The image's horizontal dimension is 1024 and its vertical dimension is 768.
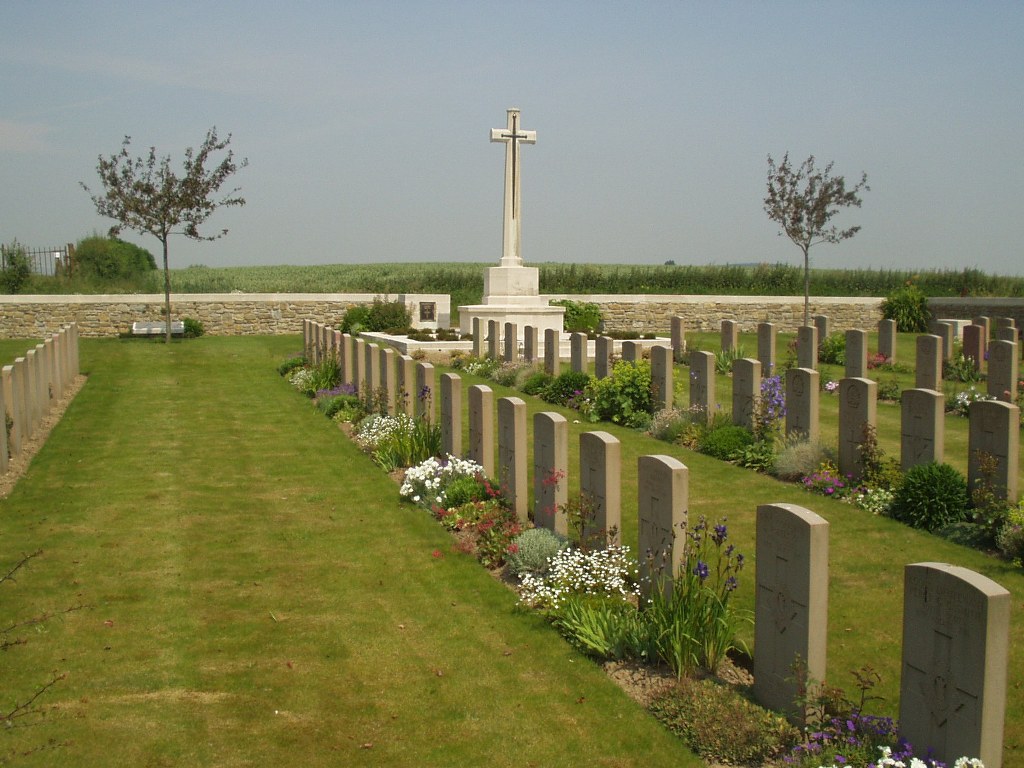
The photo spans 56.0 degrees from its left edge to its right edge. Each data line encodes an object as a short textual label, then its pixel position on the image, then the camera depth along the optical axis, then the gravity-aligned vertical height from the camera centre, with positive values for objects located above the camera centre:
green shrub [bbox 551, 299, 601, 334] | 24.53 -0.50
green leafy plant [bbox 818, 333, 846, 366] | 20.47 -1.12
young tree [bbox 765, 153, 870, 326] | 25.44 +2.53
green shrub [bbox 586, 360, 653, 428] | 13.56 -1.39
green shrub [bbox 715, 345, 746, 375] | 18.38 -1.17
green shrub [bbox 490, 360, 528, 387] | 17.42 -1.39
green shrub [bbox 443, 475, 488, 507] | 9.08 -1.83
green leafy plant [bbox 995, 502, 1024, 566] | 7.40 -1.84
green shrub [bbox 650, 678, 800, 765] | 4.64 -2.12
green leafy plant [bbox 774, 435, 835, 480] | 10.08 -1.69
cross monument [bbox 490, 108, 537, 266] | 23.69 +2.81
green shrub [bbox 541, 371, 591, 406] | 15.10 -1.41
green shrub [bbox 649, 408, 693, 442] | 12.34 -1.64
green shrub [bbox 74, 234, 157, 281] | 37.62 +1.70
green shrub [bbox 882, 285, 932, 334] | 27.72 -0.37
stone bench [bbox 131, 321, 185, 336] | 26.20 -0.87
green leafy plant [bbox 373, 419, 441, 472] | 11.05 -1.72
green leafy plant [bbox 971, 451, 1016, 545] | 7.75 -1.66
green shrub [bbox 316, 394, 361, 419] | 14.68 -1.64
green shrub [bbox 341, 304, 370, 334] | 25.89 -0.61
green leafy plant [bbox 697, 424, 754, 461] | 11.13 -1.68
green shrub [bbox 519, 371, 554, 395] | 15.99 -1.43
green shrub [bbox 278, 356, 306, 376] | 20.02 -1.41
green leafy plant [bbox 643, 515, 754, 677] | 5.45 -1.86
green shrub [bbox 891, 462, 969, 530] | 8.28 -1.72
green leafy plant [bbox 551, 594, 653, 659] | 5.81 -2.04
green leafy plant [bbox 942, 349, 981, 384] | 17.41 -1.30
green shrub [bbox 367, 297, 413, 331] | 25.62 -0.51
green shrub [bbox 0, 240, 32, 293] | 29.14 +0.81
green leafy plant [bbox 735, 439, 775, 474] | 10.62 -1.76
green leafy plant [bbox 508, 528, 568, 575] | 7.22 -1.91
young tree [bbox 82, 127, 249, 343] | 24.05 +2.59
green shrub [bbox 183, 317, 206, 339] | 26.80 -0.88
